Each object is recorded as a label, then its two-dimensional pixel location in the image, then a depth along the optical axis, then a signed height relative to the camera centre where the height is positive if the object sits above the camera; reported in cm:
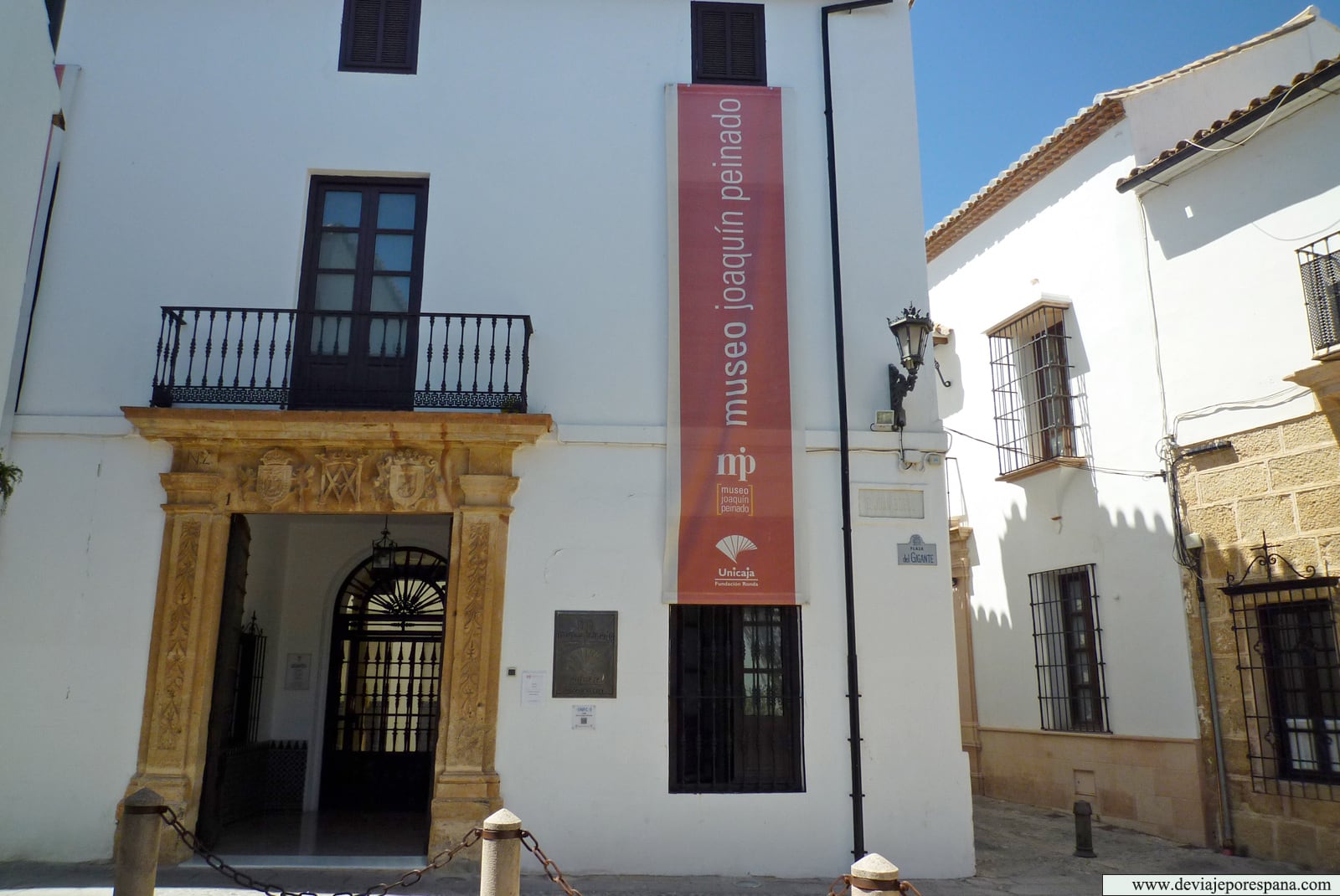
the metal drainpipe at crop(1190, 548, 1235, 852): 839 -50
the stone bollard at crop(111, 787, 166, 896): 522 -88
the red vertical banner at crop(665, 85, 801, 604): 776 +248
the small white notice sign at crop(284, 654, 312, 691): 1019 +1
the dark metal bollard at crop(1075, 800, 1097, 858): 827 -122
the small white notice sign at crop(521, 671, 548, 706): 751 -10
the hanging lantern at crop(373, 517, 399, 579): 1030 +119
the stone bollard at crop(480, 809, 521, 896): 484 -85
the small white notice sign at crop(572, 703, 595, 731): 748 -30
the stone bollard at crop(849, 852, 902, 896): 431 -84
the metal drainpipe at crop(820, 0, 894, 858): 732 +133
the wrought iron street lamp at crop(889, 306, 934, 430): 776 +252
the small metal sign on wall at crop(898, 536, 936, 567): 785 +92
